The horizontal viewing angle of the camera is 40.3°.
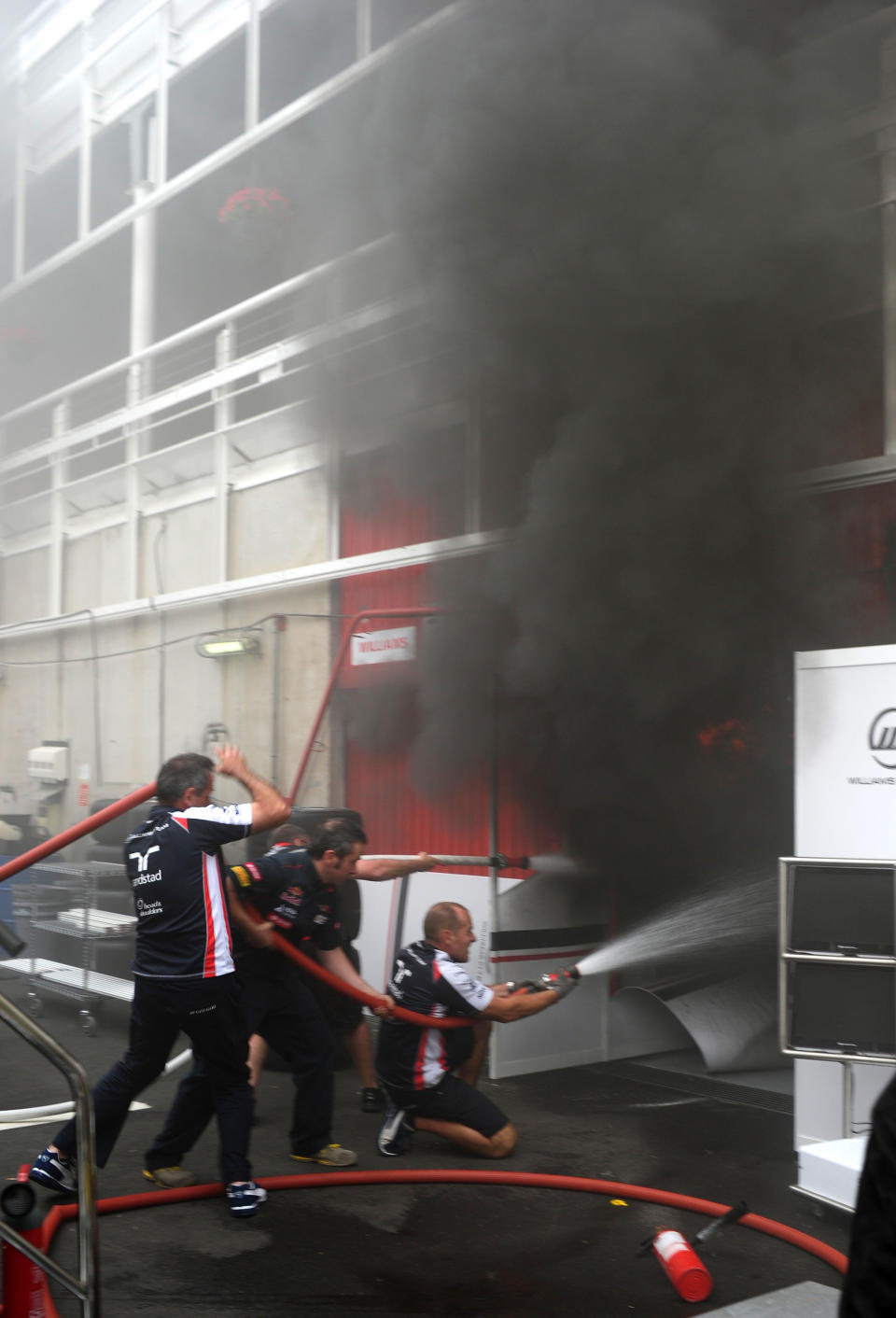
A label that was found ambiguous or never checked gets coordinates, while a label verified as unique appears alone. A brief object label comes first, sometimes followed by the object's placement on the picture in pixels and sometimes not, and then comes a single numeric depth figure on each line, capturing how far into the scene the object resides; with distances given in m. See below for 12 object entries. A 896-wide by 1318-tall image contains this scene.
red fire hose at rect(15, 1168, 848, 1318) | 4.16
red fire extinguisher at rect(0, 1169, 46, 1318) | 2.45
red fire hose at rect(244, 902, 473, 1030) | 5.20
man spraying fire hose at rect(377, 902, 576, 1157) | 5.27
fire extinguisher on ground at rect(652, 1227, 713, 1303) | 3.71
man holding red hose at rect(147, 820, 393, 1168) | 5.17
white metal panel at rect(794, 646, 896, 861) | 4.87
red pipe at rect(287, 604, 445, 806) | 8.72
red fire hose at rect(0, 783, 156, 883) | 5.32
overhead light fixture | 11.00
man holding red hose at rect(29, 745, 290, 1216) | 4.49
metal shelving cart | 8.17
